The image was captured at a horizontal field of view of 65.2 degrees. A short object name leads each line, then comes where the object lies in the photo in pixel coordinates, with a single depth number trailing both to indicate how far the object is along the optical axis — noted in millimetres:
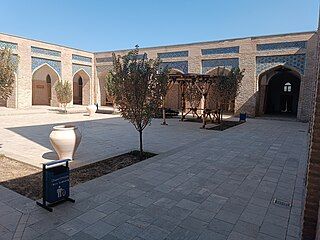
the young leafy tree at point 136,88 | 6730
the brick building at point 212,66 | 17750
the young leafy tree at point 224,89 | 15297
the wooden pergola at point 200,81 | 14852
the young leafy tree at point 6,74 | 7134
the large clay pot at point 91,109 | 19491
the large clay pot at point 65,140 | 6270
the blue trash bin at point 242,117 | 17141
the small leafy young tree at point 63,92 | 20594
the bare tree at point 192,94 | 16578
